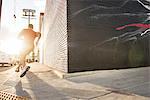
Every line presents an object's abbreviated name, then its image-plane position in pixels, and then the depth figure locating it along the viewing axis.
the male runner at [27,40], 5.00
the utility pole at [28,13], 30.78
